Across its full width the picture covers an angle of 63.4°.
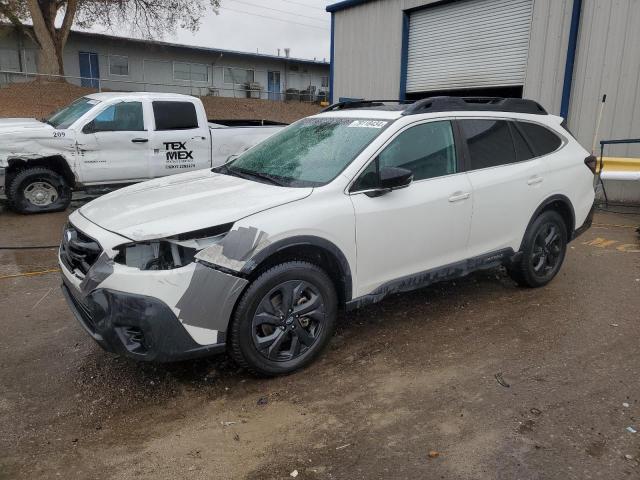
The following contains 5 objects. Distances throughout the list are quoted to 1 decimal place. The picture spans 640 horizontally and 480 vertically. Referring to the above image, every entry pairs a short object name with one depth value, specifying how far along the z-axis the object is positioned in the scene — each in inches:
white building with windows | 1092.5
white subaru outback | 117.1
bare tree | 887.7
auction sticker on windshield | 154.9
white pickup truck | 315.3
